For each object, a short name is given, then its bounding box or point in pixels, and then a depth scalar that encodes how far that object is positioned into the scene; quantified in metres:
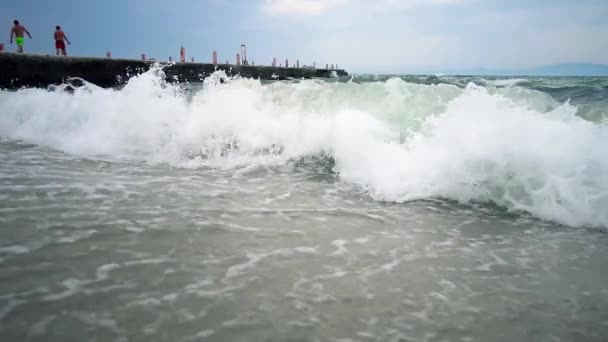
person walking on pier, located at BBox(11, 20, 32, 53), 17.62
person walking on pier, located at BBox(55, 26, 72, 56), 19.39
